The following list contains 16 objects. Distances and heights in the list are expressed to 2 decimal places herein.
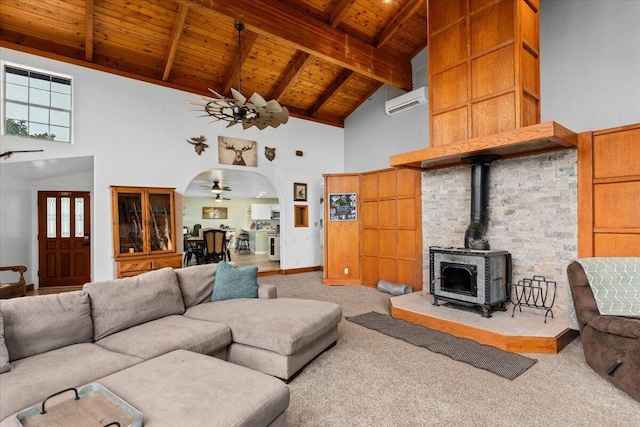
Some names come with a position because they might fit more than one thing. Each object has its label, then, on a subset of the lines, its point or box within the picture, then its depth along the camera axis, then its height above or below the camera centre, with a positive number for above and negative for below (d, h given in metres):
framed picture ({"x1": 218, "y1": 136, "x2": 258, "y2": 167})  6.50 +1.30
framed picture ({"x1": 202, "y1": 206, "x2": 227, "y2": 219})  13.97 +0.11
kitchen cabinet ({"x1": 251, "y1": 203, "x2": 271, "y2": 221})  14.31 +0.14
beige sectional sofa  1.59 -0.91
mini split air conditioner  6.05 +2.19
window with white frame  4.74 +1.69
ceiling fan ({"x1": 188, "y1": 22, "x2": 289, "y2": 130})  3.73 +1.25
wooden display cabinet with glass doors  5.06 -0.24
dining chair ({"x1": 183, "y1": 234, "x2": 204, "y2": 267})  8.44 -0.98
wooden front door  6.23 -0.44
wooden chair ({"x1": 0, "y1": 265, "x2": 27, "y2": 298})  4.09 -0.95
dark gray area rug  2.88 -1.36
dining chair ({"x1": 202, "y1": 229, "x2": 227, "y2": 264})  7.82 -0.72
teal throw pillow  3.49 -0.76
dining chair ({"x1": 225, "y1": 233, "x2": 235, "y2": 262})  9.16 -0.95
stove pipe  4.15 +0.11
